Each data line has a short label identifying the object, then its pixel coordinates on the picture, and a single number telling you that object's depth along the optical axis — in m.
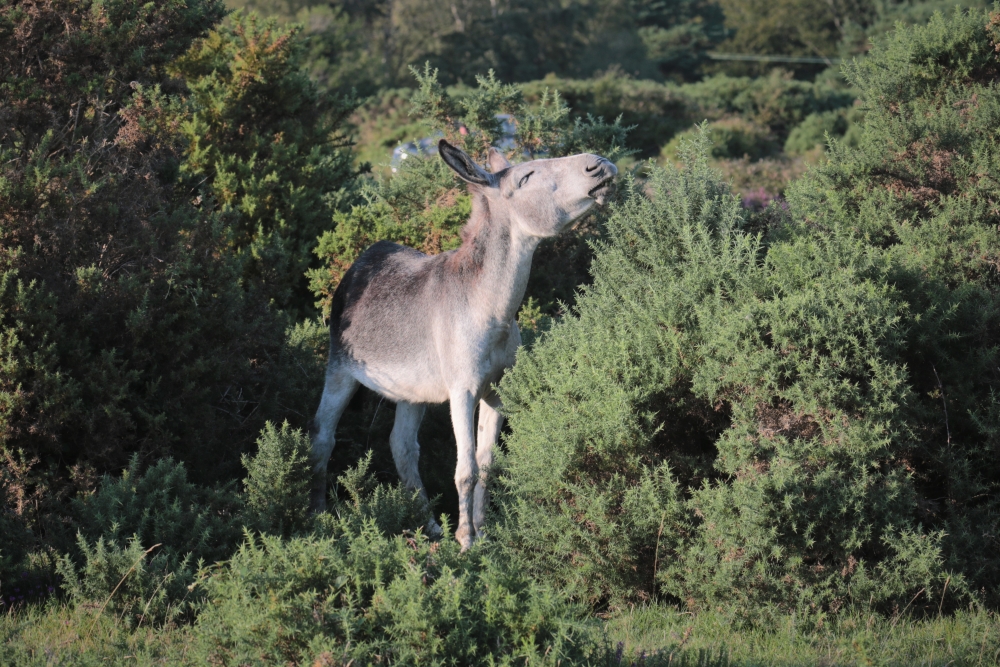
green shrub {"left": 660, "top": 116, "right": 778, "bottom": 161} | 67.19
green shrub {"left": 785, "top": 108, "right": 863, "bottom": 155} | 69.62
